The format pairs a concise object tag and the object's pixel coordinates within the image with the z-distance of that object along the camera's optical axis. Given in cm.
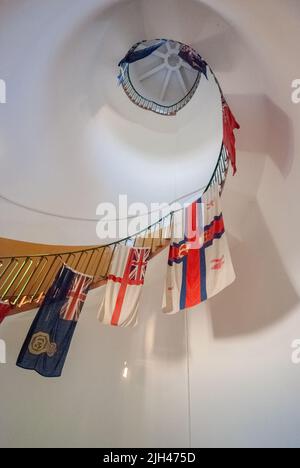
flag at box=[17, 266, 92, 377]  468
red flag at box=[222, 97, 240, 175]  448
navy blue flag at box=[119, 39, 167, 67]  592
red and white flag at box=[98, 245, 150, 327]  475
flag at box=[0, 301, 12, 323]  532
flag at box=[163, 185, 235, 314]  425
